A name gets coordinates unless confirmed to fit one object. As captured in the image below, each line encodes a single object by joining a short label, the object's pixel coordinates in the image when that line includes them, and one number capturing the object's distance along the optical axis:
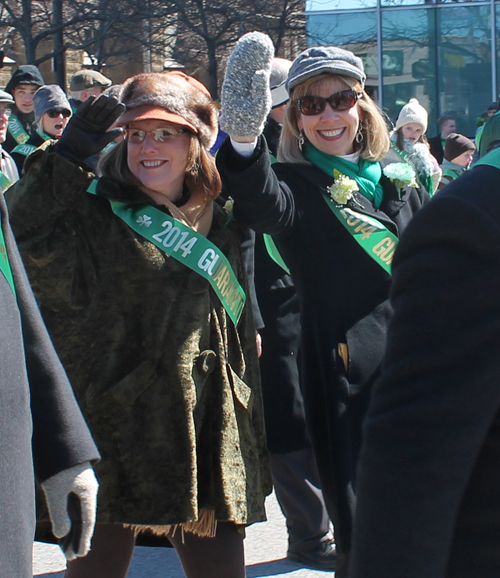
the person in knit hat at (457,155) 16.45
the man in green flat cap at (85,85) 17.10
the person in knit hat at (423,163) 6.82
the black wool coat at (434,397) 2.30
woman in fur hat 5.19
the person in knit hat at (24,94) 15.54
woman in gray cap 5.87
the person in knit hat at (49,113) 13.06
